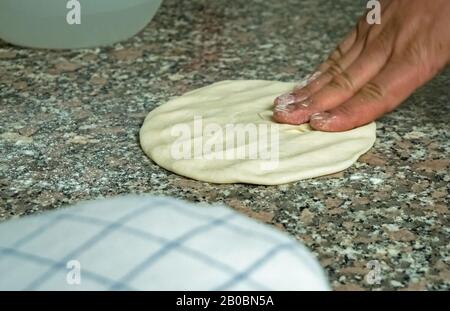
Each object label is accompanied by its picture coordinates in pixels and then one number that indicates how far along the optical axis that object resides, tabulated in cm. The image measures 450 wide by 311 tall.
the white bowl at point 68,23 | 137
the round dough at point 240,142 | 105
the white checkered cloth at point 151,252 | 70
